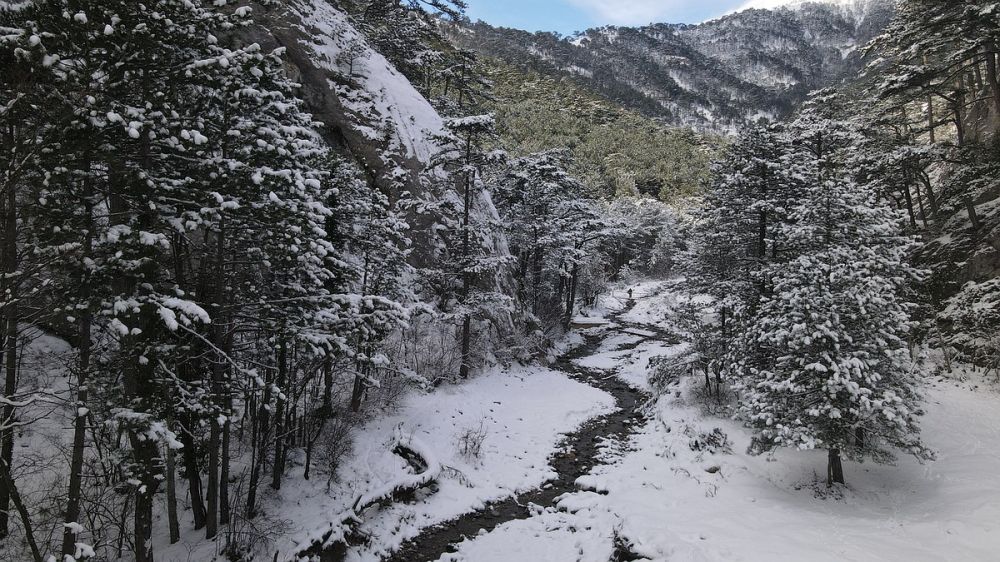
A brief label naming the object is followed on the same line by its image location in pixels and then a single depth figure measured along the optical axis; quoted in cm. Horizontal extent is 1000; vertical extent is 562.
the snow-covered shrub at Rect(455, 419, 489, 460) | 1281
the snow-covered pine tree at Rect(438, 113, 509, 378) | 1714
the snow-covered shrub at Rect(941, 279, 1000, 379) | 1434
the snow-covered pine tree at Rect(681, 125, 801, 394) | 1416
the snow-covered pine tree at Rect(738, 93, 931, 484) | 911
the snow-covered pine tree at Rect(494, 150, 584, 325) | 2653
